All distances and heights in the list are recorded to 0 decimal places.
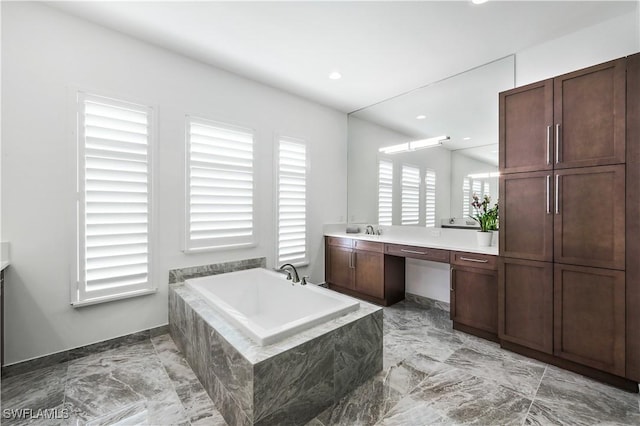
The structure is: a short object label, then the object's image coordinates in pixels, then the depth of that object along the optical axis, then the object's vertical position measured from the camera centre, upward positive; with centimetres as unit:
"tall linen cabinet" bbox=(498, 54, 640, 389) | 183 -5
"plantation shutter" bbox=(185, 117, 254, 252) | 280 +30
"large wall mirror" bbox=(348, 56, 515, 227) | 288 +82
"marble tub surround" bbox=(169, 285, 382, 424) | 139 -92
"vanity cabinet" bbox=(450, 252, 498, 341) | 250 -78
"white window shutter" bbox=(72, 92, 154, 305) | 222 +11
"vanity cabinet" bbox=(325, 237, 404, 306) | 343 -78
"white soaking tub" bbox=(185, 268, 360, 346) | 180 -75
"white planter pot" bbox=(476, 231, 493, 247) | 276 -25
